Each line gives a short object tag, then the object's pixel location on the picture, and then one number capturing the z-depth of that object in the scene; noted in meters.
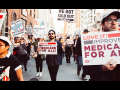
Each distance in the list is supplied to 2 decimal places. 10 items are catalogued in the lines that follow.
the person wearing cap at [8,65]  2.03
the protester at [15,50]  5.67
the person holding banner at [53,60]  3.59
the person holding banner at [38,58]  4.98
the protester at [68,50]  8.14
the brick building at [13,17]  13.23
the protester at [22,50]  5.56
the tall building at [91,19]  41.84
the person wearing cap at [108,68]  1.77
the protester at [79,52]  4.75
